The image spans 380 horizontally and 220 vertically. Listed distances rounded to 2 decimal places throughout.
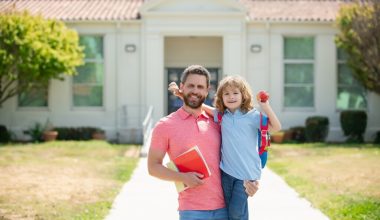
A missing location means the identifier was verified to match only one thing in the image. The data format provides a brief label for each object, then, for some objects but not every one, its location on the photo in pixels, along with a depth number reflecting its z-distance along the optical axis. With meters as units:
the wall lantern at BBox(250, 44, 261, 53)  18.91
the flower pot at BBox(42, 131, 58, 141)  17.83
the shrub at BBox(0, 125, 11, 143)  17.95
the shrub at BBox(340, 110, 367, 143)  18.12
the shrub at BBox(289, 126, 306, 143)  18.52
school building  18.47
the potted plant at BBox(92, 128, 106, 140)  18.27
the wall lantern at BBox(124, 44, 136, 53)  18.84
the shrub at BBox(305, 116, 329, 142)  17.94
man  3.68
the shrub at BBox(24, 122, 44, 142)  18.00
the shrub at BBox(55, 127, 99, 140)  18.34
